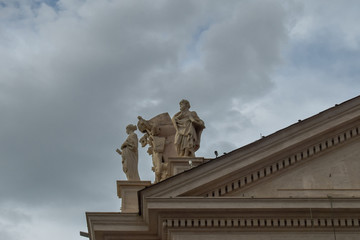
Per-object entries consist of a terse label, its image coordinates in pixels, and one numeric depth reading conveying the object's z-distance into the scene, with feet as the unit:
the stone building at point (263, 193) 68.54
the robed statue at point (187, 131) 77.05
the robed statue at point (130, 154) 77.92
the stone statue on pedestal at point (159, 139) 78.95
